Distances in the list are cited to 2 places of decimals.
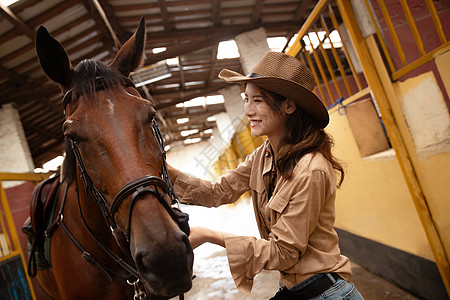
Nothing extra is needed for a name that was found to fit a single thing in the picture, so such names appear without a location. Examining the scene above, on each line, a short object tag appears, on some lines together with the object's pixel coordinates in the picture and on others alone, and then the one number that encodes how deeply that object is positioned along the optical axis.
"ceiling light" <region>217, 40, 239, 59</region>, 9.16
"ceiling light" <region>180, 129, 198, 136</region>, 20.76
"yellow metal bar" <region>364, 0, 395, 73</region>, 2.02
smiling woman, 1.00
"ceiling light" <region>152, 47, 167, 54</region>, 8.73
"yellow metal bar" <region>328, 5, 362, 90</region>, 2.50
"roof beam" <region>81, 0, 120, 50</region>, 6.24
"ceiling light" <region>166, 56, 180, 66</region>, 9.78
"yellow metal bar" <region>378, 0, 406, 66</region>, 1.90
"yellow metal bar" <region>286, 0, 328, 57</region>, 2.49
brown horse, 0.91
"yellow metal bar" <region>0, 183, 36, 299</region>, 3.83
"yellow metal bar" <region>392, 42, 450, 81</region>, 1.59
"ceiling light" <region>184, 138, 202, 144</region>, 24.84
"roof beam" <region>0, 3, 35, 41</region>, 5.36
